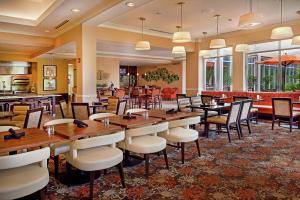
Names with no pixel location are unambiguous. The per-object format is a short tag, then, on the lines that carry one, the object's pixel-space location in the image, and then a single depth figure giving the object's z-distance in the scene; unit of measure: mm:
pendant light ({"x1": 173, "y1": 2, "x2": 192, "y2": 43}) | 5875
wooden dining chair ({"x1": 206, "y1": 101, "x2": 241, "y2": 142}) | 5387
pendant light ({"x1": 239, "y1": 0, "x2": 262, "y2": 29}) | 4475
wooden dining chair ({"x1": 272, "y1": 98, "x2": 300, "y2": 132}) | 6332
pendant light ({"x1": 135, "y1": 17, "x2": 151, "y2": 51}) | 6895
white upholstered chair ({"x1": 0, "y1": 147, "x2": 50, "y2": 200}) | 1996
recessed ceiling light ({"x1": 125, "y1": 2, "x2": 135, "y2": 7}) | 4852
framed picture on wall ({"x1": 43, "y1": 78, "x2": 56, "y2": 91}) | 13816
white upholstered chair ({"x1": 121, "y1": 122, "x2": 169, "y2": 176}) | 3246
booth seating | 7844
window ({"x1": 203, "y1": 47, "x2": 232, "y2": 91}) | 10461
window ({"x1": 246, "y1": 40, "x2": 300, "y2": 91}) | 8280
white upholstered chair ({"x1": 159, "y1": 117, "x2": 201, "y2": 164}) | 3867
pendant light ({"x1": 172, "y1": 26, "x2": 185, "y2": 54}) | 7482
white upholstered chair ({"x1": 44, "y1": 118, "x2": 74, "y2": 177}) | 3149
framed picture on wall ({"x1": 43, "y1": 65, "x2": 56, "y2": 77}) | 13727
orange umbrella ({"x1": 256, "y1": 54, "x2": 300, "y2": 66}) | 7574
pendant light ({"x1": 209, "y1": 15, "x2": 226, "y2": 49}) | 6816
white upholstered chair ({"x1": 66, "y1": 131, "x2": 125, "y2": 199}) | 2615
